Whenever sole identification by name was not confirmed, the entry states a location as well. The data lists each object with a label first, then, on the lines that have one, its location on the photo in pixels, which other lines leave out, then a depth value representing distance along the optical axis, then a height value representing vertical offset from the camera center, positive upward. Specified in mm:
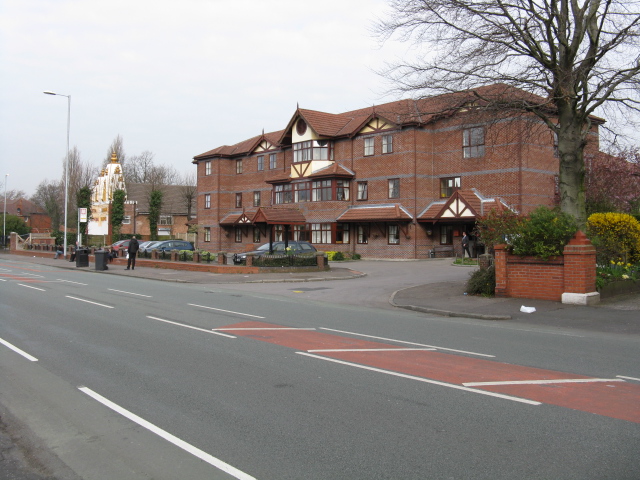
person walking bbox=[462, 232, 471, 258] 34312 -166
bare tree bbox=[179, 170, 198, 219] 73625 +5885
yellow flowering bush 17500 +238
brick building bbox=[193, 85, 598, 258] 34219 +4164
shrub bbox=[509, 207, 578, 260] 14586 +158
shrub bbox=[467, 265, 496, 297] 16141 -1318
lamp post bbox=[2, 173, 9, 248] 64625 -430
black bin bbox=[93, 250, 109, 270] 30719 -1211
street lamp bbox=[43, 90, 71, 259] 38150 +8848
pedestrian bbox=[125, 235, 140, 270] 30281 -787
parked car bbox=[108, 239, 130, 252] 40609 -590
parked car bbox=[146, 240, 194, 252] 37312 -489
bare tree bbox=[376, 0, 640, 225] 15227 +5146
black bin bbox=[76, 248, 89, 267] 33344 -1233
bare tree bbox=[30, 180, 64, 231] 79938 +5493
